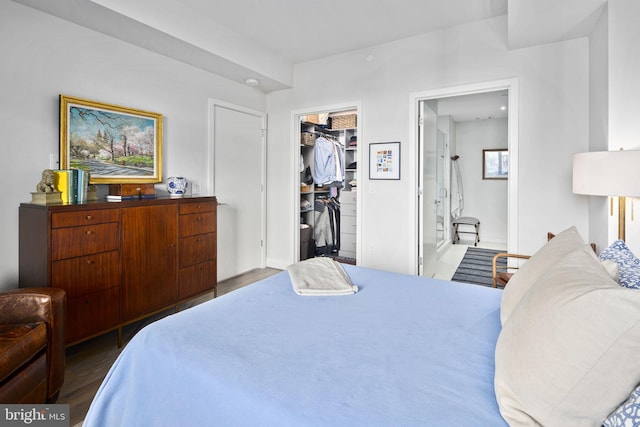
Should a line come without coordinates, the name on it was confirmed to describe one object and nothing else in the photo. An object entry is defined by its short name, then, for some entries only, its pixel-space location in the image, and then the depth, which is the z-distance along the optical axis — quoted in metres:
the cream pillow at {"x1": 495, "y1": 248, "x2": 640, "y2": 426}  0.75
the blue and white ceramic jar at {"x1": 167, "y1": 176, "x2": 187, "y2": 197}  3.23
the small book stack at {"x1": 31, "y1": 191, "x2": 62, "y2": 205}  2.26
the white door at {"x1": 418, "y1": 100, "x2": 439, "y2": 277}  3.78
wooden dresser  2.20
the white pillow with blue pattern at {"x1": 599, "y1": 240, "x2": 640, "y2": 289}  1.18
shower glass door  4.66
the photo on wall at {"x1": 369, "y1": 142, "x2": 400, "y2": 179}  3.79
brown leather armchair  1.54
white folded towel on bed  1.83
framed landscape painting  2.62
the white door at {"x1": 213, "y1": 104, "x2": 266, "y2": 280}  4.04
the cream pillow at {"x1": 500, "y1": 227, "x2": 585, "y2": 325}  1.35
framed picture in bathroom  6.57
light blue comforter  0.93
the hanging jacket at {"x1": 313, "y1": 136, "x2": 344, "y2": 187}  5.14
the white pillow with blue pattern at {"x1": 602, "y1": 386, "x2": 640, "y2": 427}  0.70
